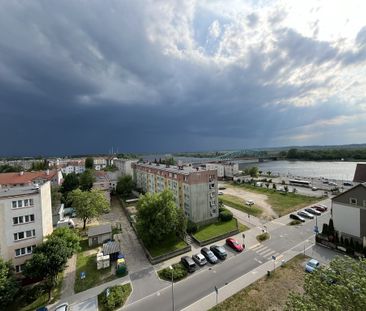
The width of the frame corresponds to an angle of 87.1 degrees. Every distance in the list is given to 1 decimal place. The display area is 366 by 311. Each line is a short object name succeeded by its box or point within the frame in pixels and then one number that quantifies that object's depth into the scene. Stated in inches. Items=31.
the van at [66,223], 1364.7
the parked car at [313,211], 1529.9
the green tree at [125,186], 2325.3
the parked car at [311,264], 854.2
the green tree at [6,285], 649.0
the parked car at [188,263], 897.5
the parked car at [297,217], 1424.7
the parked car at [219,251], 988.6
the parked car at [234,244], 1050.5
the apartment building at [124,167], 3142.2
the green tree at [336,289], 392.8
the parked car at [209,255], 962.1
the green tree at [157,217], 1079.0
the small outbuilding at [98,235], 1214.3
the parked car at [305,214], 1484.5
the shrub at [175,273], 853.8
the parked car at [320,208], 1603.1
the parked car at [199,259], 943.3
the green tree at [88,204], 1392.7
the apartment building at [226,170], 3619.6
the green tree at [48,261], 747.4
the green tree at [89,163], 4797.2
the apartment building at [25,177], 2003.4
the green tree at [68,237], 873.2
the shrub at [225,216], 1445.6
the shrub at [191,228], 1283.2
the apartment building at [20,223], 818.8
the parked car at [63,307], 695.0
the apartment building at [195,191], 1403.8
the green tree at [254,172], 3447.3
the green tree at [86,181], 2267.5
